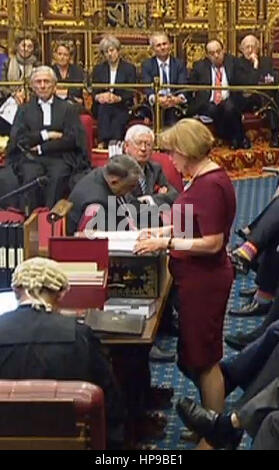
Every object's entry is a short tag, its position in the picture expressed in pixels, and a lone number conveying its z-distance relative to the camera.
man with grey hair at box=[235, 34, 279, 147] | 11.38
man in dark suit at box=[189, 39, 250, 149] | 11.14
